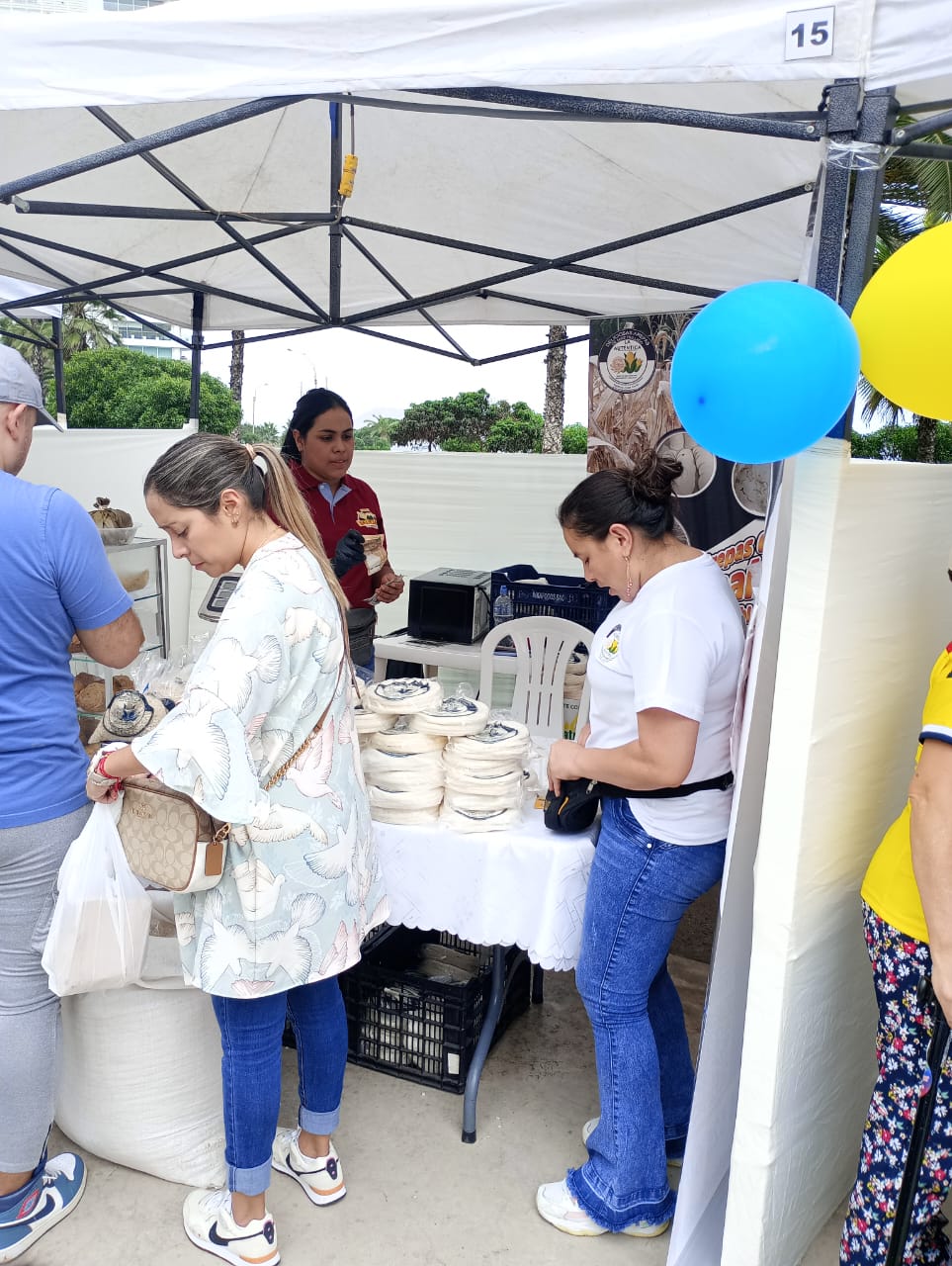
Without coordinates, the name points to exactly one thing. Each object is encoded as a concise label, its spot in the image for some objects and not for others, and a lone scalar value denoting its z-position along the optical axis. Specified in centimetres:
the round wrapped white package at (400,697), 250
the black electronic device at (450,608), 502
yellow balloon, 155
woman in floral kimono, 185
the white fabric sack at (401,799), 252
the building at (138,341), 4220
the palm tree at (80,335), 3150
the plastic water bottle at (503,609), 482
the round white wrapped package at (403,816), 254
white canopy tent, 174
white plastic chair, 427
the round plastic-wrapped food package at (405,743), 251
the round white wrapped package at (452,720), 246
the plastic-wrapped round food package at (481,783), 248
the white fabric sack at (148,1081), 239
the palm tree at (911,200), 1345
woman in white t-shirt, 201
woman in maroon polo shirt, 392
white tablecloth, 244
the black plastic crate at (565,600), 454
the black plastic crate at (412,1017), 282
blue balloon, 151
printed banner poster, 517
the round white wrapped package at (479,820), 249
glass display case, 319
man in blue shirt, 201
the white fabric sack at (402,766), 250
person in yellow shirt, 160
